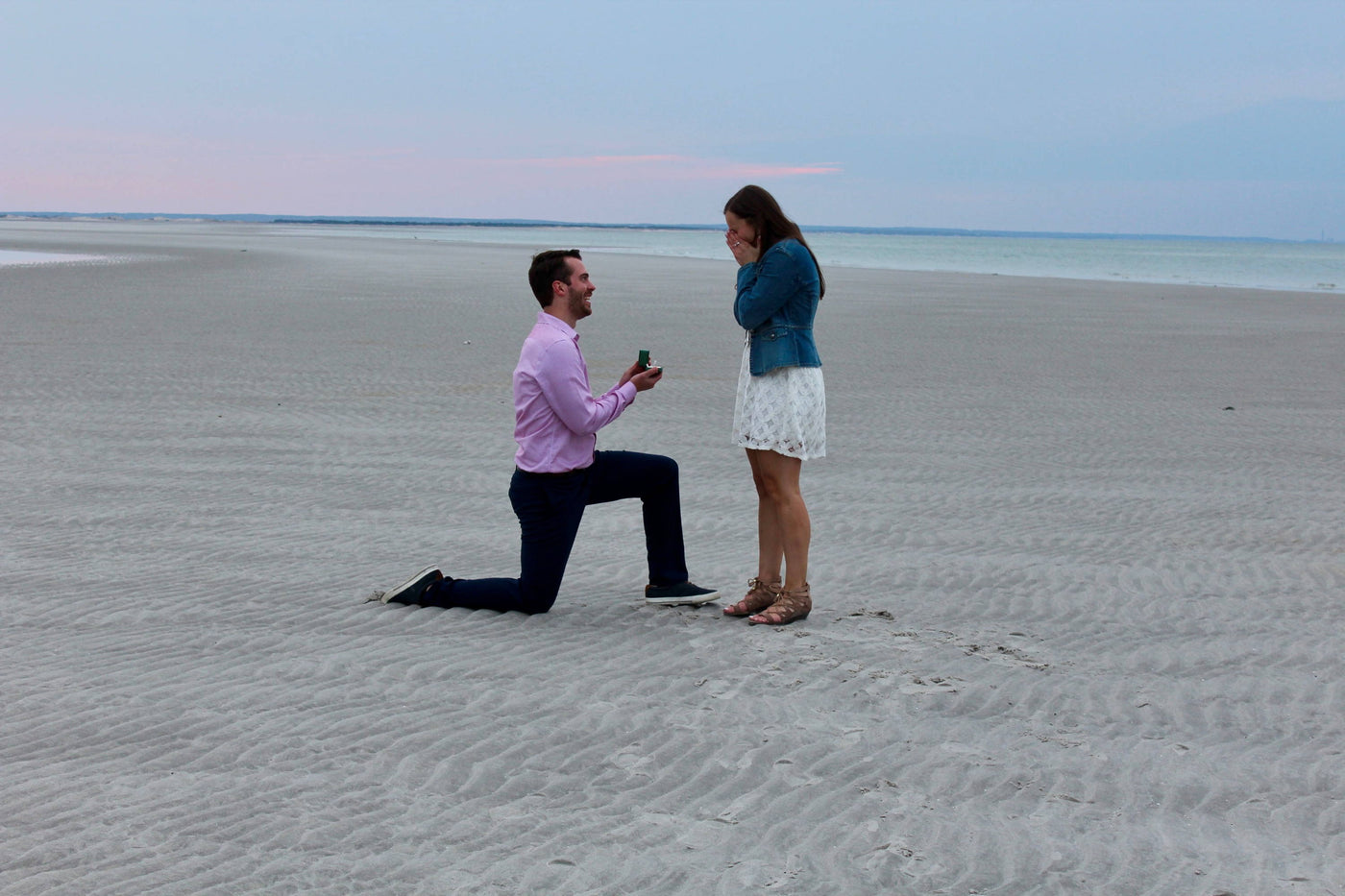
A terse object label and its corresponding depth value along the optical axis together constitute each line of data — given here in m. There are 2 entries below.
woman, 5.29
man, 5.35
